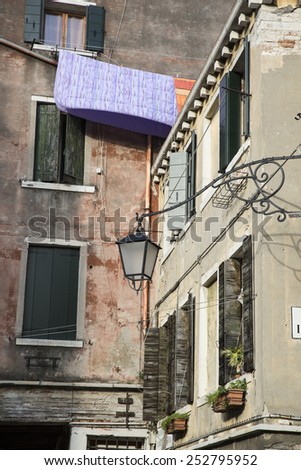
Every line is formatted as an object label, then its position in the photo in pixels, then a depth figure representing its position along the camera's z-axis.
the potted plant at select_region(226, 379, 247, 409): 11.09
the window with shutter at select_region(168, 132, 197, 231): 15.61
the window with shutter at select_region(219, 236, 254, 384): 11.39
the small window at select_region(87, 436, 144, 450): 17.16
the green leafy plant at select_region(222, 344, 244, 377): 11.59
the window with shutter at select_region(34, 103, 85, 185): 18.58
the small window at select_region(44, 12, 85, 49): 20.12
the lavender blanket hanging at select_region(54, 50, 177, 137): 18.30
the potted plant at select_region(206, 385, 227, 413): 11.50
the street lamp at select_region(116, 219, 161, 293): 12.27
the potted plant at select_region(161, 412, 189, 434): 14.16
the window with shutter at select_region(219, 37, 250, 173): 12.42
